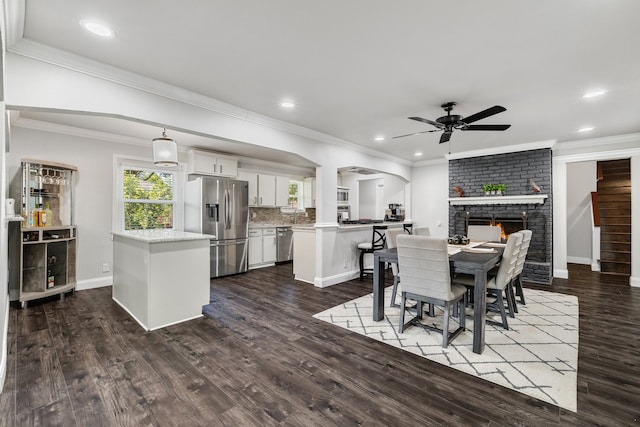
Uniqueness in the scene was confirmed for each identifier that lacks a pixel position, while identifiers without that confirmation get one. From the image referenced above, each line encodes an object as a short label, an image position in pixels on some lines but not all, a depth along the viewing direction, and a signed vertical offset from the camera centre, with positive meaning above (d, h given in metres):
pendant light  3.37 +0.71
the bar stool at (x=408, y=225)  6.34 -0.27
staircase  5.76 -0.05
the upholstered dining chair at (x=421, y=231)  4.53 -0.28
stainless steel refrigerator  5.31 -0.08
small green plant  5.61 +0.49
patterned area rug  2.11 -1.20
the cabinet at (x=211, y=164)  5.51 +0.96
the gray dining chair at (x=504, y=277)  2.85 -0.65
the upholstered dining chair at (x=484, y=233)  4.57 -0.32
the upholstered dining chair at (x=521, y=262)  3.26 -0.55
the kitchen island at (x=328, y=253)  4.77 -0.69
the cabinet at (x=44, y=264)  3.77 -0.70
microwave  8.43 +0.51
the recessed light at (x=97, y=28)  1.95 +1.26
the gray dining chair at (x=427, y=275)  2.60 -0.57
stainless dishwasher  6.74 -0.72
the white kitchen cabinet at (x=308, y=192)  7.80 +0.56
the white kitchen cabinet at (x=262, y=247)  6.25 -0.74
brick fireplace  5.22 +0.23
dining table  2.56 -0.55
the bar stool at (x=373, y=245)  5.16 -0.56
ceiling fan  3.17 +1.00
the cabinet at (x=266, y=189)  6.52 +0.56
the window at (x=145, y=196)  4.89 +0.29
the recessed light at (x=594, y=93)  3.02 +1.26
